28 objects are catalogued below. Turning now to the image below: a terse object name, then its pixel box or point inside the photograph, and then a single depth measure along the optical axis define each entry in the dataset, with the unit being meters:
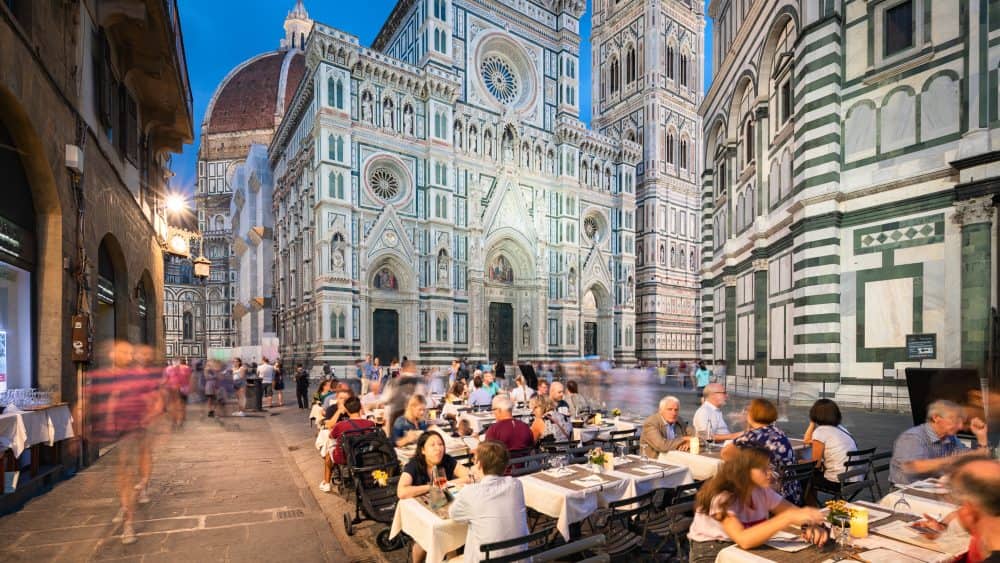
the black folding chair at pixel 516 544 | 3.17
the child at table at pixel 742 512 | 3.06
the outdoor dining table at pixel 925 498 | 3.99
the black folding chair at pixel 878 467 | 5.80
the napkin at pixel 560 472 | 5.29
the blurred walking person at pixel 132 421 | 6.08
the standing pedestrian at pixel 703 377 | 19.48
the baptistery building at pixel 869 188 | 11.99
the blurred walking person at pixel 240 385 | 17.22
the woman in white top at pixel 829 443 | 5.66
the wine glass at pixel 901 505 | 4.00
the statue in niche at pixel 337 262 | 29.36
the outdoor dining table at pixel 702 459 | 5.90
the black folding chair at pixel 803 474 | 4.62
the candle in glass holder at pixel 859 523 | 3.36
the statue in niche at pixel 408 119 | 32.62
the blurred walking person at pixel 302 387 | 18.00
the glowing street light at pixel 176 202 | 16.06
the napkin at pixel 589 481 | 4.91
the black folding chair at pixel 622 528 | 4.26
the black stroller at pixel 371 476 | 5.50
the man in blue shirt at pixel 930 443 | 4.98
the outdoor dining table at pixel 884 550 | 3.10
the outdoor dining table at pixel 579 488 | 4.68
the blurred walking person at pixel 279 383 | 19.66
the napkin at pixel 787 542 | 3.25
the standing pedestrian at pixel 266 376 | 18.61
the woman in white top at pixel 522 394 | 12.25
